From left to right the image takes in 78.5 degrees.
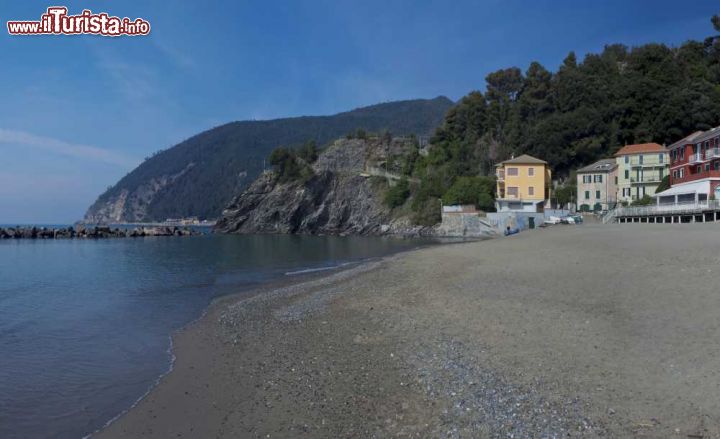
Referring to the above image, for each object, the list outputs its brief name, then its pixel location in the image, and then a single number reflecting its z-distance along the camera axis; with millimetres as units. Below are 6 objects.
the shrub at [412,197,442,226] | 73562
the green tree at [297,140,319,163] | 116125
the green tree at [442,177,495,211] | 68000
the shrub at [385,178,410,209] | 88875
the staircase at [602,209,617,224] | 48938
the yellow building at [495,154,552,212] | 63625
